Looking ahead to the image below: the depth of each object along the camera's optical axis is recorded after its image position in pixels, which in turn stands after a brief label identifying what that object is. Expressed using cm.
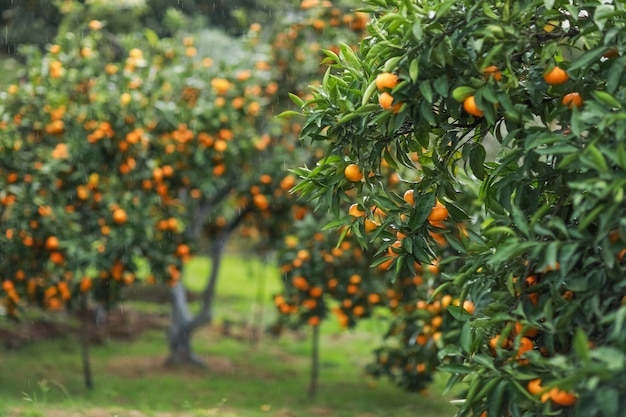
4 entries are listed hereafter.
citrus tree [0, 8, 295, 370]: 616
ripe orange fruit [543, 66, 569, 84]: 246
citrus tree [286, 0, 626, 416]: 211
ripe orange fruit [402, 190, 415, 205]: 287
